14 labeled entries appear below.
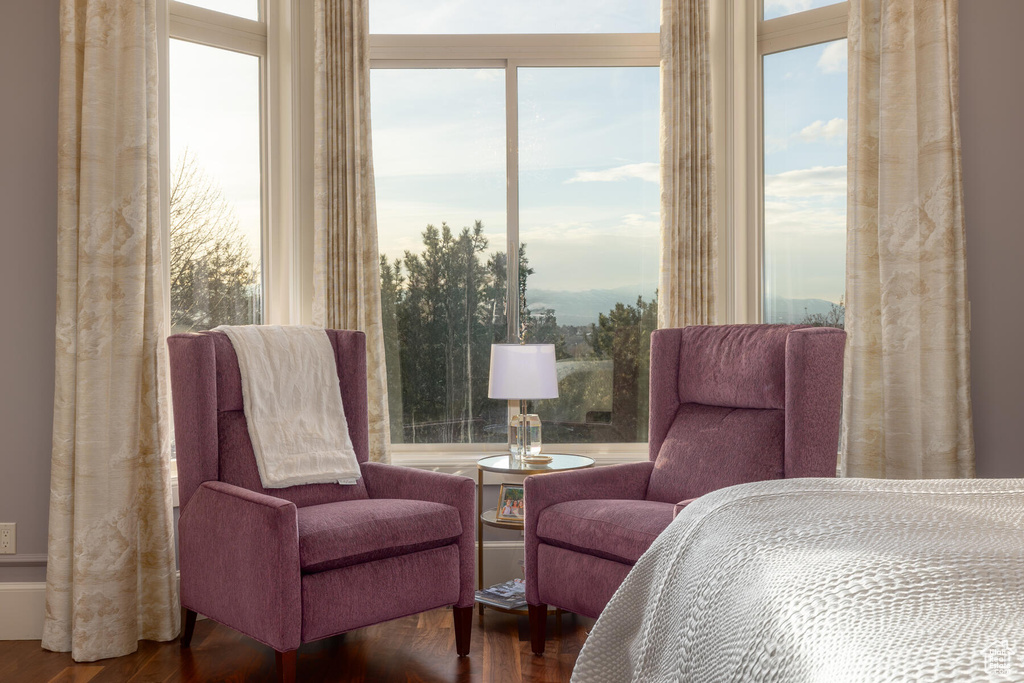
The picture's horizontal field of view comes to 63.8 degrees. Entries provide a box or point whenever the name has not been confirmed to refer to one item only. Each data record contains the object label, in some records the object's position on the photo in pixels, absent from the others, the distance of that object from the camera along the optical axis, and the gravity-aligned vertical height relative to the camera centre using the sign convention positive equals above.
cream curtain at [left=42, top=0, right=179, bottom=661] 2.83 -0.04
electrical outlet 3.03 -0.71
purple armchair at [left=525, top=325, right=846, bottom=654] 2.62 -0.37
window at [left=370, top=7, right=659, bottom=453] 3.86 +0.57
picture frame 3.21 -0.63
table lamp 3.10 -0.11
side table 3.03 -0.47
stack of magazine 3.09 -0.98
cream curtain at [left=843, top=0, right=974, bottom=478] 3.11 +0.26
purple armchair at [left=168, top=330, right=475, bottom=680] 2.37 -0.60
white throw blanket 2.88 -0.23
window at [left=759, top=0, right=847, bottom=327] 3.62 +0.79
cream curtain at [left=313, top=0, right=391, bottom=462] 3.58 +0.69
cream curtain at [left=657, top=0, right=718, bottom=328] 3.62 +0.74
